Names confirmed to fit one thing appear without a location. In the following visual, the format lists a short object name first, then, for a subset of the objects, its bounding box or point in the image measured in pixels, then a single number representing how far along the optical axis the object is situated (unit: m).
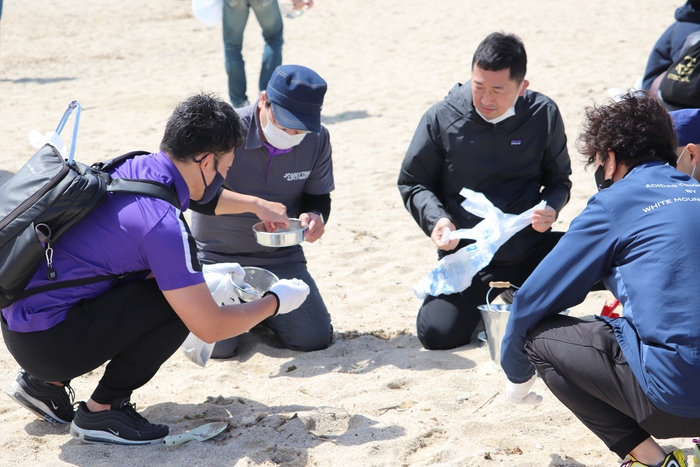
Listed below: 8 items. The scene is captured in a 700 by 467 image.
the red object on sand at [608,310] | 3.23
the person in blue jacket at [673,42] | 4.62
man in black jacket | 3.64
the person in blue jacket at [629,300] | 2.13
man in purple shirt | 2.54
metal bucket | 3.24
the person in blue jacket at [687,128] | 3.23
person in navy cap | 3.52
